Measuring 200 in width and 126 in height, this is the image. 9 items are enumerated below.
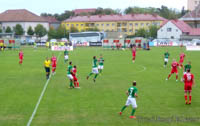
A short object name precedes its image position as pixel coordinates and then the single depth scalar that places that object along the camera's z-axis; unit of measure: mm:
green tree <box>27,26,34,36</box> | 128125
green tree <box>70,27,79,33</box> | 127106
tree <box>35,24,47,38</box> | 126438
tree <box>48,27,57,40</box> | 124175
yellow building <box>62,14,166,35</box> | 132750
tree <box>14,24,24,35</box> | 126625
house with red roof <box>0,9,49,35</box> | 138750
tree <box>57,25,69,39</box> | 124562
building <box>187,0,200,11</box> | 194062
